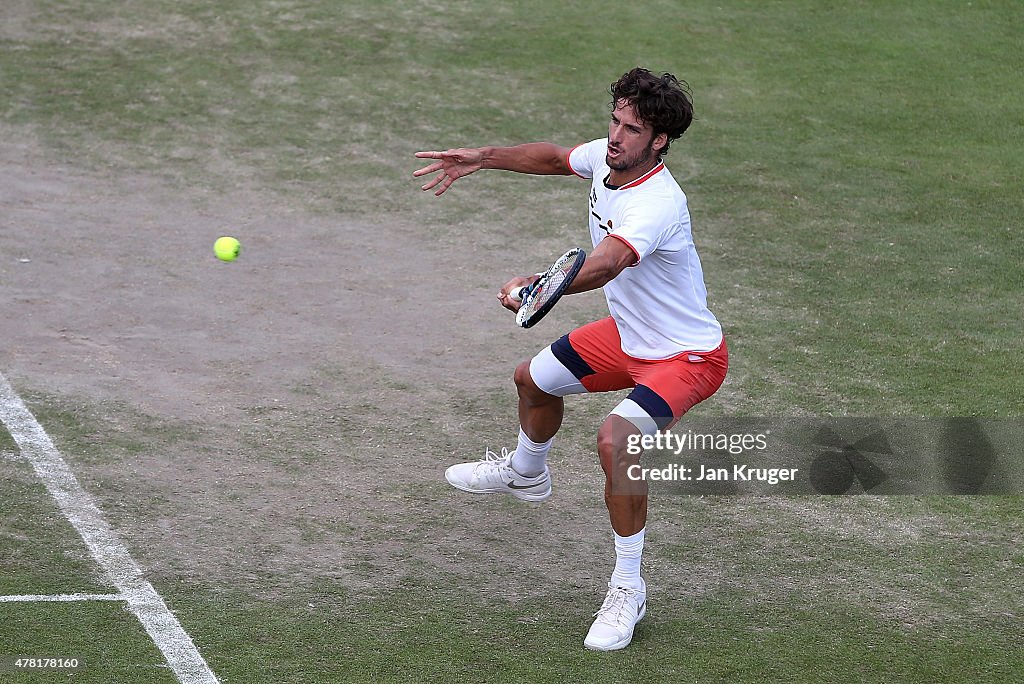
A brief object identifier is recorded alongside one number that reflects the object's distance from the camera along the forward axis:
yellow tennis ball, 18.39
